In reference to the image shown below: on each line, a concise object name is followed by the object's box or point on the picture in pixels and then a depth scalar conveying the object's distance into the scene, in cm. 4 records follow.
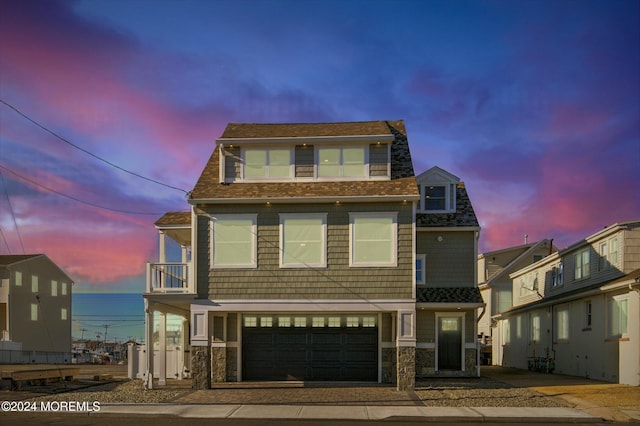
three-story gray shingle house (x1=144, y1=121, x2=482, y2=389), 2086
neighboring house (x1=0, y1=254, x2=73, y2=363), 4662
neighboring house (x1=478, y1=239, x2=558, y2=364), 4166
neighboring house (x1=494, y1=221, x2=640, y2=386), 2122
